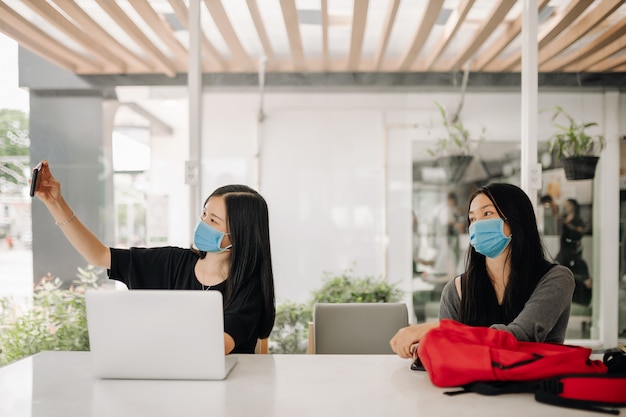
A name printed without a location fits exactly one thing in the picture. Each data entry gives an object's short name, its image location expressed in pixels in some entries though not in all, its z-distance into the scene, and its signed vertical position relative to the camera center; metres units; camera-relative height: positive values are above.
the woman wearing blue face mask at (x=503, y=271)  2.11 -0.25
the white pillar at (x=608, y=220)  3.48 -0.09
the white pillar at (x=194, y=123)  3.37 +0.48
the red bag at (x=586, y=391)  1.38 -0.44
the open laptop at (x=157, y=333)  1.58 -0.35
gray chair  2.68 -0.56
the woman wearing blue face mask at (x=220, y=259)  2.15 -0.21
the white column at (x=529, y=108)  3.38 +0.57
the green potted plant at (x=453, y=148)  3.52 +0.34
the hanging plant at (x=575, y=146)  3.46 +0.35
